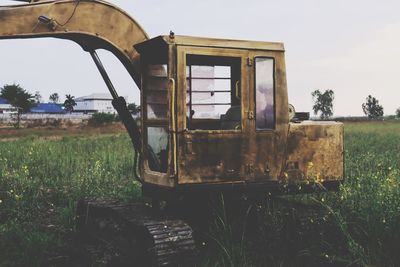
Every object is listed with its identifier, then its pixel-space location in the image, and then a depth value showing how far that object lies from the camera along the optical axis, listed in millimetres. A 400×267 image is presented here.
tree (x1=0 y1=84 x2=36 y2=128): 72362
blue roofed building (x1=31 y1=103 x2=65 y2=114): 123875
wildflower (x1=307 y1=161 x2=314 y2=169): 6604
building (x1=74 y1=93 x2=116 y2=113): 151000
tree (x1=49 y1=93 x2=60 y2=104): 180788
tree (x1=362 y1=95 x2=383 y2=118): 140125
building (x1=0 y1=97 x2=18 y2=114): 114506
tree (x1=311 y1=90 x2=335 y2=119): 137500
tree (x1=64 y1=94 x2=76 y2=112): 141000
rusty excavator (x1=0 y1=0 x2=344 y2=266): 5738
